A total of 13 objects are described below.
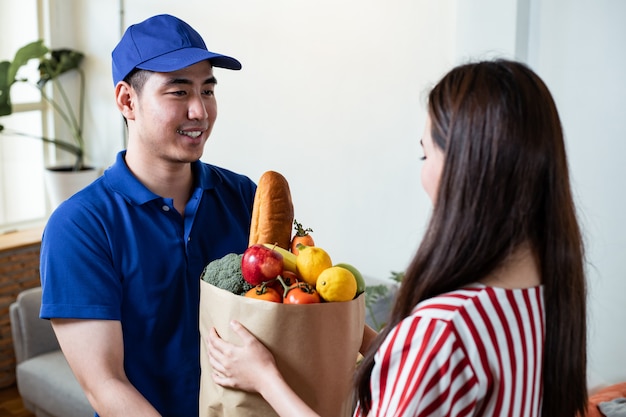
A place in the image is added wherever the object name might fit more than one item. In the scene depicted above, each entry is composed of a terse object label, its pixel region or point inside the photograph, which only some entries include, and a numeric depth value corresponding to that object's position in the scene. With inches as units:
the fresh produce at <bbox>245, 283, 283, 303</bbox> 52.5
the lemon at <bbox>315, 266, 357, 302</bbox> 52.3
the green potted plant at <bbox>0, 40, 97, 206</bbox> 167.6
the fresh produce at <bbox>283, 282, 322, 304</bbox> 52.2
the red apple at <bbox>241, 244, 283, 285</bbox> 52.7
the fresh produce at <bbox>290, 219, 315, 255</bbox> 60.0
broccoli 54.3
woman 40.9
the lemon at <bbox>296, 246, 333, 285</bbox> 54.6
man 59.7
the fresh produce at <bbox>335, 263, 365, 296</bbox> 55.2
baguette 59.9
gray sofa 135.8
